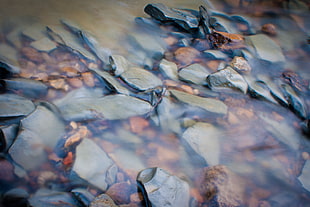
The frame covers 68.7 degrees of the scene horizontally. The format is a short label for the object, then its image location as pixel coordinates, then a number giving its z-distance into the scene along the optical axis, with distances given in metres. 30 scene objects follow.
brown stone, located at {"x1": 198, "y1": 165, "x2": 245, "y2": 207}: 1.59
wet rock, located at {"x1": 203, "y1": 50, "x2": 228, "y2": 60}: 2.89
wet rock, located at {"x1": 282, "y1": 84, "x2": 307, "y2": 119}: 2.36
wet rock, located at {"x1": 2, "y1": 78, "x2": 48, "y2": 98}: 2.04
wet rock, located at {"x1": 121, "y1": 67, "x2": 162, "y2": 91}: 2.29
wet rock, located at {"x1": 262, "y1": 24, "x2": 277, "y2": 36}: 3.57
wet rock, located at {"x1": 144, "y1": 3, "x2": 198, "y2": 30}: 3.25
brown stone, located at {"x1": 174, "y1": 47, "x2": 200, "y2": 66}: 2.79
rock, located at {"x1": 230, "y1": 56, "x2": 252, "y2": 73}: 2.72
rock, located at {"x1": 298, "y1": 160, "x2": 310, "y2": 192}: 1.81
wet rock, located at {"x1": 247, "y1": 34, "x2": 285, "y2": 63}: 2.98
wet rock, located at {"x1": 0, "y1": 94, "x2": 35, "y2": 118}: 1.78
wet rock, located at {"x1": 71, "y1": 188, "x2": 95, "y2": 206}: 1.46
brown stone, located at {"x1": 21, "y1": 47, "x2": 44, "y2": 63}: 2.44
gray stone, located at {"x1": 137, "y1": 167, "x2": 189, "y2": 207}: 1.46
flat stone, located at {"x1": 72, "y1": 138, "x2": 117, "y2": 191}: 1.57
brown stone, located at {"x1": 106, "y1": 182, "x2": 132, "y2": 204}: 1.54
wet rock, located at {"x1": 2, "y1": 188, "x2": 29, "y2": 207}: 1.40
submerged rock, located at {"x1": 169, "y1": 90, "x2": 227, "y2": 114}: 2.18
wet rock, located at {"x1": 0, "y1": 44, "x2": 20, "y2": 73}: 2.22
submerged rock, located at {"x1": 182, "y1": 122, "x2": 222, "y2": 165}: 1.86
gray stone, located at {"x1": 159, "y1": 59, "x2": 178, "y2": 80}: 2.53
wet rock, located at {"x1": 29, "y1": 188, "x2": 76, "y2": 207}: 1.39
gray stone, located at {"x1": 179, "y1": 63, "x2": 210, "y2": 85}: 2.52
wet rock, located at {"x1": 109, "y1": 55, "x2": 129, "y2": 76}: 2.39
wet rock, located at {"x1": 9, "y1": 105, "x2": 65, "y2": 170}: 1.58
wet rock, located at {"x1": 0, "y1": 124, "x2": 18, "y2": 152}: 1.59
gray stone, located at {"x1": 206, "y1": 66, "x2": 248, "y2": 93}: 2.43
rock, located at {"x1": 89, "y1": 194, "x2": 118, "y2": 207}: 1.40
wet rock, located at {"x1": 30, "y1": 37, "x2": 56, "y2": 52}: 2.55
